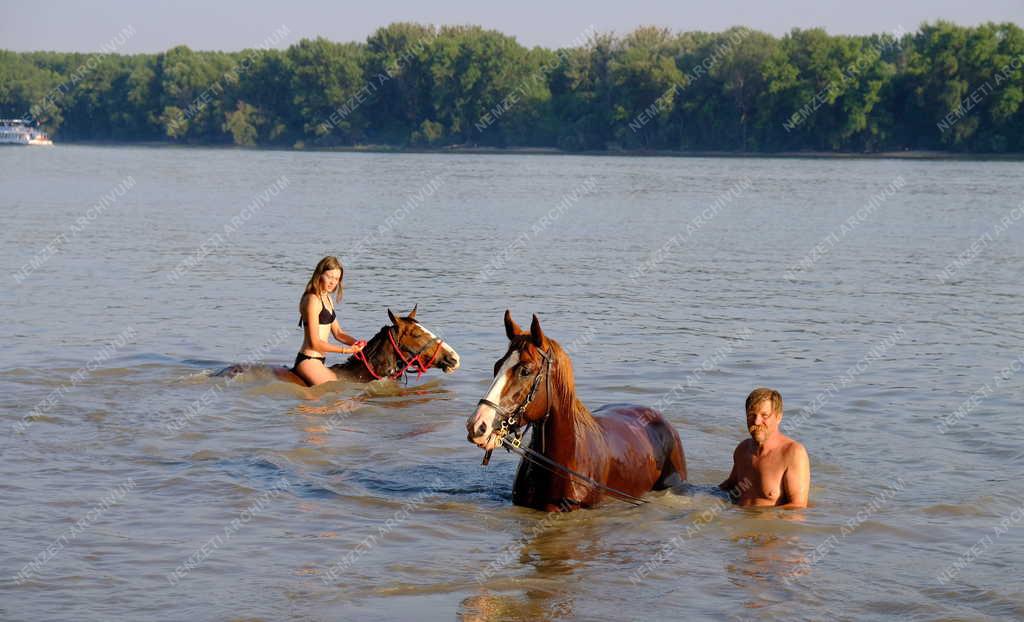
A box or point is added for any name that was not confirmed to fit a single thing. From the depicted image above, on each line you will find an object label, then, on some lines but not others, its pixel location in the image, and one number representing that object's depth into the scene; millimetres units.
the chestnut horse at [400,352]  13586
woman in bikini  12797
